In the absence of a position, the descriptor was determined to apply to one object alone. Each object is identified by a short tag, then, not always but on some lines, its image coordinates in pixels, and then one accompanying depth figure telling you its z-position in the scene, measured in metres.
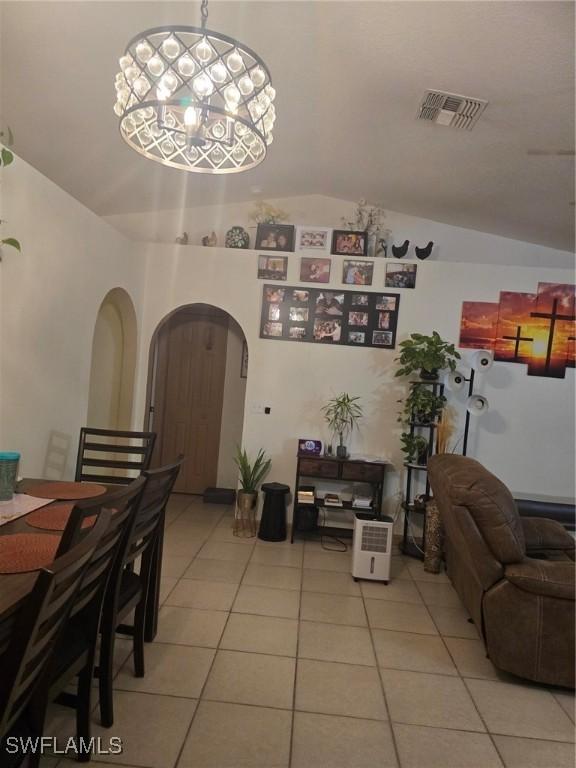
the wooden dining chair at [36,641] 0.95
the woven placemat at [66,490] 2.12
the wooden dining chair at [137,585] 1.79
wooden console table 4.05
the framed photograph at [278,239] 4.45
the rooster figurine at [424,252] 4.46
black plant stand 3.98
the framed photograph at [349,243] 4.42
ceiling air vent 2.79
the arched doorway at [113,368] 4.34
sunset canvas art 4.32
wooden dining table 1.17
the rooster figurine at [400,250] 4.43
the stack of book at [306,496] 4.09
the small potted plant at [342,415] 4.38
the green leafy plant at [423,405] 3.91
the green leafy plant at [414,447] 3.96
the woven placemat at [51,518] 1.71
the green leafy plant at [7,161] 2.24
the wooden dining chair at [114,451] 2.76
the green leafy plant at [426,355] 3.92
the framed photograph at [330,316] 4.40
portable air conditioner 3.35
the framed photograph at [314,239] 4.43
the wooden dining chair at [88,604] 1.26
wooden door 5.28
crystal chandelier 1.56
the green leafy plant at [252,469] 4.21
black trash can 4.09
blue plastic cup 1.96
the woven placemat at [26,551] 1.35
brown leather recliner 2.23
